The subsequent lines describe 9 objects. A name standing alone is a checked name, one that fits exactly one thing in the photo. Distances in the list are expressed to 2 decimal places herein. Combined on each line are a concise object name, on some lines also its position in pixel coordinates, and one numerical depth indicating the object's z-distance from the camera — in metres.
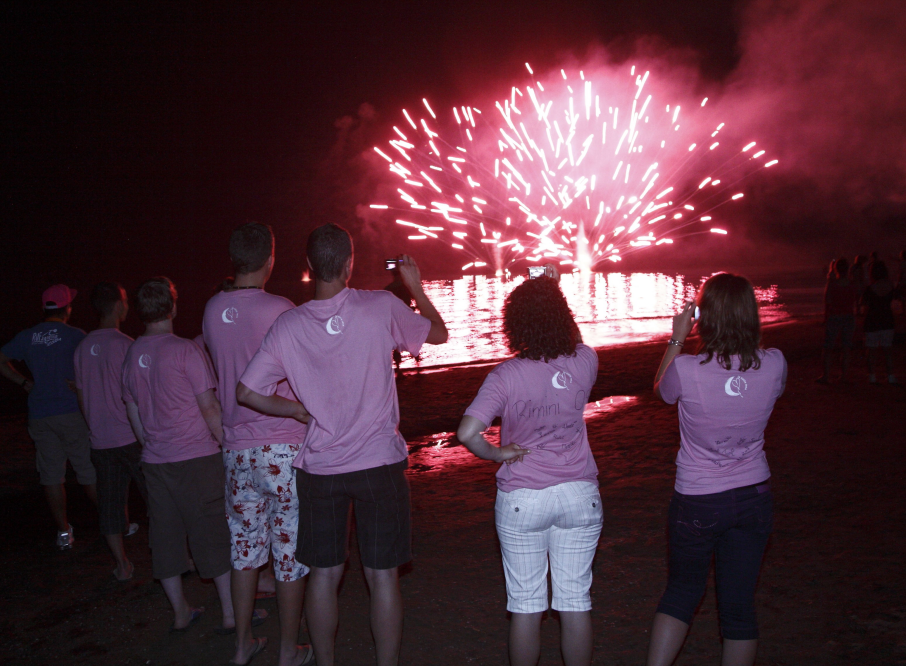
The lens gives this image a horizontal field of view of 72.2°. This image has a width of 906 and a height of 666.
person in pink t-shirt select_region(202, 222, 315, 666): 3.36
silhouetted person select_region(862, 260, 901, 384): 9.38
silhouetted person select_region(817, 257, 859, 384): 9.55
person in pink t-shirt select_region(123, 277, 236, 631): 3.75
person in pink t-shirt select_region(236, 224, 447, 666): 2.89
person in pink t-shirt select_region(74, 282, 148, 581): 4.52
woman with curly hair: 2.80
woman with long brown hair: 2.74
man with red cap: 5.27
